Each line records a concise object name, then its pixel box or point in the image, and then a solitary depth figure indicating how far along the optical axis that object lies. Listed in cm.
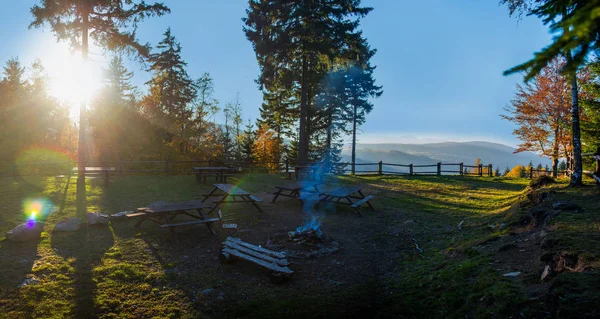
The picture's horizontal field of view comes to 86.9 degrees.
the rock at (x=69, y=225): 769
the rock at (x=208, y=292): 505
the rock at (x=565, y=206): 694
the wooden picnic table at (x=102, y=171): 1392
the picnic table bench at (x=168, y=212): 788
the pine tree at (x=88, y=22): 1280
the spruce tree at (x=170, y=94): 3045
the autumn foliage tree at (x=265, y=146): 3647
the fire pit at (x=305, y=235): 742
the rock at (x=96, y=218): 816
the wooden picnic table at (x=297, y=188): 1167
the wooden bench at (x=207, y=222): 742
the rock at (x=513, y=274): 446
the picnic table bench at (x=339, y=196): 1088
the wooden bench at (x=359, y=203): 1056
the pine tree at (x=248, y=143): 3641
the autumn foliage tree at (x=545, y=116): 2194
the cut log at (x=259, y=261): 567
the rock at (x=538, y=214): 650
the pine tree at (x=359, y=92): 3192
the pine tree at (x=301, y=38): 1862
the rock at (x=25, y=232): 675
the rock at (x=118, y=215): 861
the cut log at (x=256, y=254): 607
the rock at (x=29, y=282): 502
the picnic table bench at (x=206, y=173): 1615
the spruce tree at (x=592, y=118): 1213
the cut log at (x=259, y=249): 641
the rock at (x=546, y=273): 406
